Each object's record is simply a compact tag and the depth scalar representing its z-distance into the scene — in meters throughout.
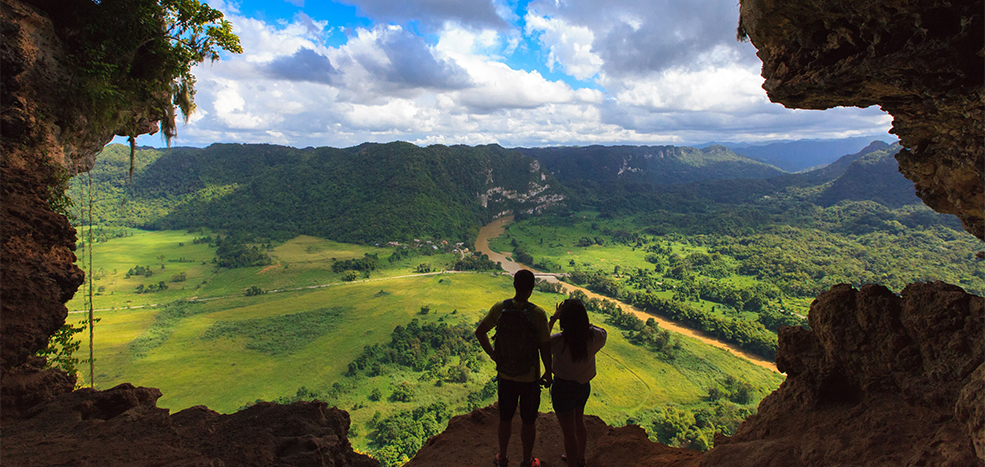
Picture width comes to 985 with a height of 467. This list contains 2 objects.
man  4.57
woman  4.58
